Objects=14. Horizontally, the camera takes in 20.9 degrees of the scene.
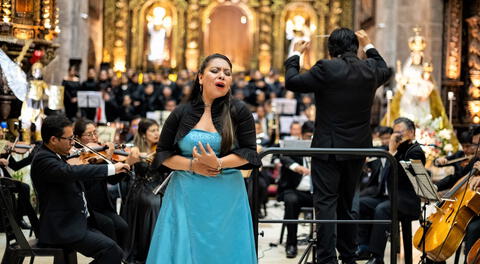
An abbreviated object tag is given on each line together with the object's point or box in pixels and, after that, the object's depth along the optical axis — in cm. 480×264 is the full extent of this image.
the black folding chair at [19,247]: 944
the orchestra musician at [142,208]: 1318
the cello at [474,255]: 1024
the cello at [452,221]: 1104
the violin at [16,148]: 1334
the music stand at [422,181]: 1044
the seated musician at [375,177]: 1433
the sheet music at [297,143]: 1376
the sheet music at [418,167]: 1048
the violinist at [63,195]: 938
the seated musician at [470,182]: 1099
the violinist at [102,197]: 1184
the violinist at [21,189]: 1013
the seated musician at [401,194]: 1279
